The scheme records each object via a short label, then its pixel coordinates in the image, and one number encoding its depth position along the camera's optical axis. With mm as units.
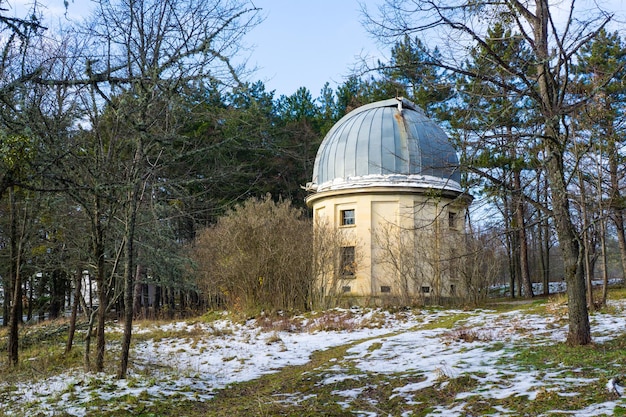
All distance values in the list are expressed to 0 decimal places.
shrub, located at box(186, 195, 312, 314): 18469
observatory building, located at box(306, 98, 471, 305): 19203
